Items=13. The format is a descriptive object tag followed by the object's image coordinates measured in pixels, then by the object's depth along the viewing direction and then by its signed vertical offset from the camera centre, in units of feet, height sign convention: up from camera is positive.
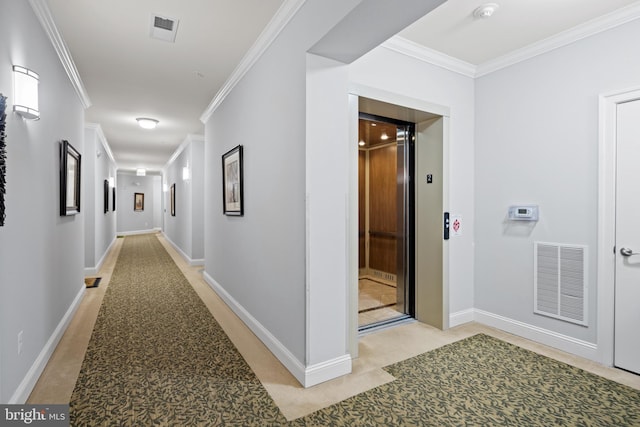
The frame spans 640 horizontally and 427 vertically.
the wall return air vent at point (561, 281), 8.79 -2.10
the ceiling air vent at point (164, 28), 8.35 +5.02
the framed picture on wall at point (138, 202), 45.39 +1.02
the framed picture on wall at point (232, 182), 11.31 +1.05
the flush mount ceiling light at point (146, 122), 17.52 +4.90
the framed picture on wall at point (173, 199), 29.63 +0.96
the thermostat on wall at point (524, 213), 9.73 -0.12
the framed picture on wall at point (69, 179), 9.85 +1.03
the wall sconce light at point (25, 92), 6.26 +2.38
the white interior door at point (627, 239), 7.84 -0.76
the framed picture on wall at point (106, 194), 23.65 +1.15
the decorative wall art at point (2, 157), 5.44 +0.91
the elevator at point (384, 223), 11.54 -0.68
